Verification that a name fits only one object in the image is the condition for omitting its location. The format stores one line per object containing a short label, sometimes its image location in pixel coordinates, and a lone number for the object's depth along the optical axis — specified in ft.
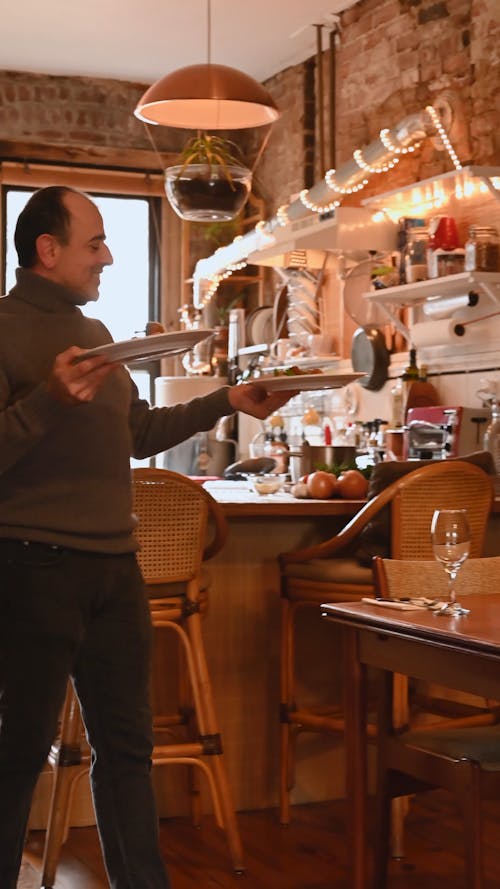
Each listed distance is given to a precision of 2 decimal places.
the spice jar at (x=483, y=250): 18.13
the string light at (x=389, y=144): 20.06
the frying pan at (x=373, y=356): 21.79
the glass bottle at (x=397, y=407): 20.60
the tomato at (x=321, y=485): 13.24
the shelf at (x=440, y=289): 17.93
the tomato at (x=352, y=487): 13.33
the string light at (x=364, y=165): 20.75
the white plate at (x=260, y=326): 28.09
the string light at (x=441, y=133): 19.33
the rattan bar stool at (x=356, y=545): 12.06
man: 7.78
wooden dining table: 7.46
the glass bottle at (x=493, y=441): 16.17
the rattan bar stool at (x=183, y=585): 11.27
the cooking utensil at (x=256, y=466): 16.90
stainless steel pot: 14.71
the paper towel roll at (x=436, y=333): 19.15
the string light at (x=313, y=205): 22.40
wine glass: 8.51
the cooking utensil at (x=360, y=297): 22.44
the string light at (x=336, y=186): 21.56
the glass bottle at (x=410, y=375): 20.40
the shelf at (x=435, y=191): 17.99
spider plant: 16.46
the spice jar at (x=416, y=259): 19.63
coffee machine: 17.33
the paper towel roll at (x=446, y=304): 18.62
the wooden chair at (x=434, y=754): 7.87
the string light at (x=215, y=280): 27.96
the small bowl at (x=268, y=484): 14.26
